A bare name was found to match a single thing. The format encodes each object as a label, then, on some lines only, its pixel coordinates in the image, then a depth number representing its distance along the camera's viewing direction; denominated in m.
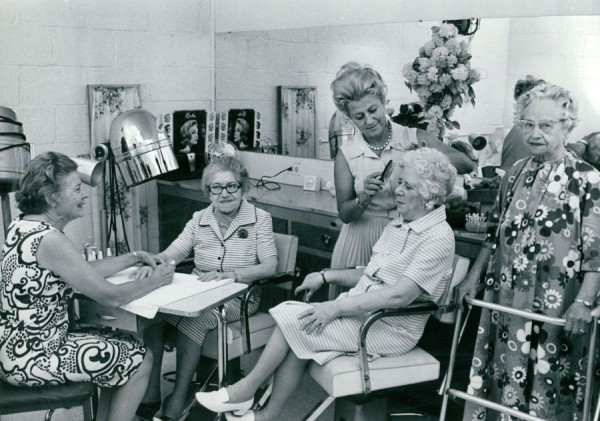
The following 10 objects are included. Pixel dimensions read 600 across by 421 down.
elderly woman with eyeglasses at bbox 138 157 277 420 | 2.85
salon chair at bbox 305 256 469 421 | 2.26
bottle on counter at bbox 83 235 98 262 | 2.96
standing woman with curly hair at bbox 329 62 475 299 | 2.62
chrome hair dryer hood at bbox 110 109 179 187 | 3.10
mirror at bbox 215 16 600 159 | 2.82
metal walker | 2.03
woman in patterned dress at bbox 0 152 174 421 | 2.26
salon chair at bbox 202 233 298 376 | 2.70
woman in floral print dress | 2.11
